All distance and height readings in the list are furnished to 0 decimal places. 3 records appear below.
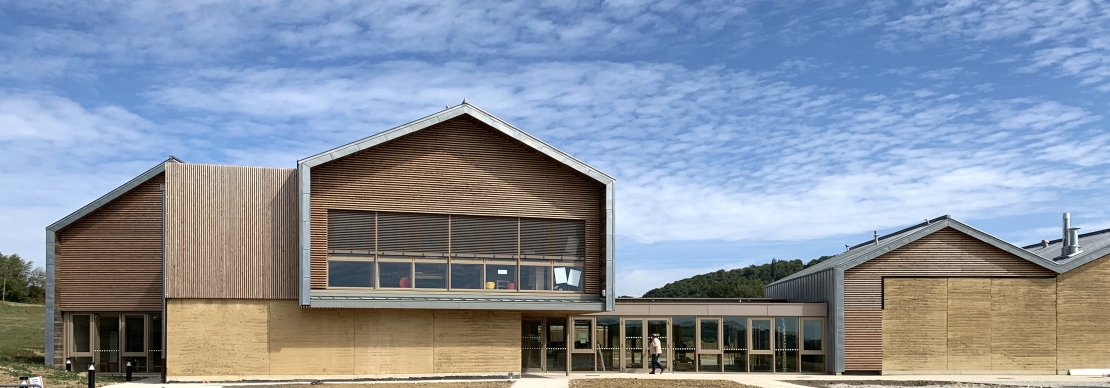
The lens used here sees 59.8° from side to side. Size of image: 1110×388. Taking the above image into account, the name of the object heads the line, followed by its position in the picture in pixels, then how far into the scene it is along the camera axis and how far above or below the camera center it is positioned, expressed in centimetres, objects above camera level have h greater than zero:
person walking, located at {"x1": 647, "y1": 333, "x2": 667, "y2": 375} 2933 -348
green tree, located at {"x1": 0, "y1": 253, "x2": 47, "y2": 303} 8006 -419
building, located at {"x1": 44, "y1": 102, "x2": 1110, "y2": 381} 2503 -150
